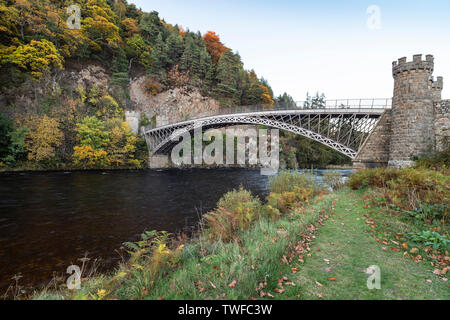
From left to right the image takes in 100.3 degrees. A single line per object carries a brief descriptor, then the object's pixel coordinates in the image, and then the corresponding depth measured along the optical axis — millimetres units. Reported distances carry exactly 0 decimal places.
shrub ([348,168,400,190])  8070
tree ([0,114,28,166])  22250
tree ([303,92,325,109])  75512
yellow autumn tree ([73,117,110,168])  26547
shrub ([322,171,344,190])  12188
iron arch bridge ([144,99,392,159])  18219
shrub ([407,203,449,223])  4773
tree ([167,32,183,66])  49219
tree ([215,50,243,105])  50438
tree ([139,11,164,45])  49412
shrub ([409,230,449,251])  3638
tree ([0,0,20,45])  25906
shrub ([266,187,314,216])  7613
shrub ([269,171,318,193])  9956
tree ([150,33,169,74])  46250
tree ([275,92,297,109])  74219
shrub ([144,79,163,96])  44706
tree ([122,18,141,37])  46600
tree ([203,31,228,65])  61281
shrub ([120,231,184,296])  3023
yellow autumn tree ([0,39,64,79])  25625
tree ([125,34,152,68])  45906
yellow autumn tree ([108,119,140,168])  29234
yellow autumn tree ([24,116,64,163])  23750
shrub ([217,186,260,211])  7582
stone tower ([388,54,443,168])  12469
